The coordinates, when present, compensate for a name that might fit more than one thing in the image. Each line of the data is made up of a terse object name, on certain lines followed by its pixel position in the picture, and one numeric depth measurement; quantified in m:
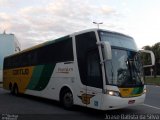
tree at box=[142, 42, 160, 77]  76.88
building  41.59
